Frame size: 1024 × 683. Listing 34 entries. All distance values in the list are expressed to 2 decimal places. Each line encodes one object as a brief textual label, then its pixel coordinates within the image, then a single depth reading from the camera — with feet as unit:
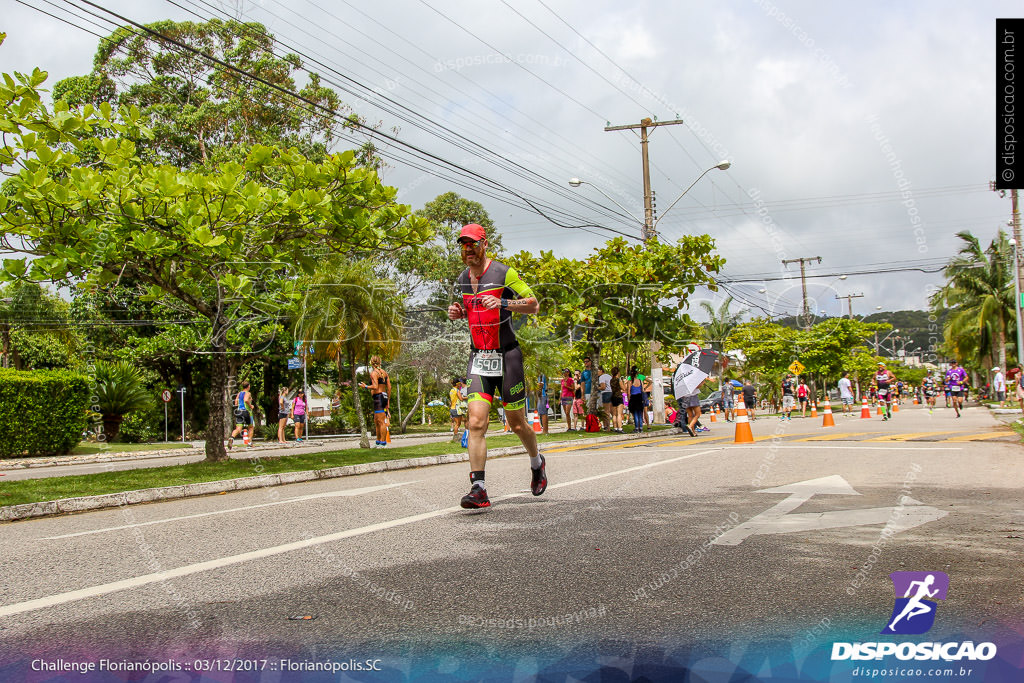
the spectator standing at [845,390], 114.42
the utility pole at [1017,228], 100.89
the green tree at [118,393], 82.99
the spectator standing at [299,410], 79.97
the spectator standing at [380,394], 57.11
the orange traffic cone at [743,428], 50.47
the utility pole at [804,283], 177.27
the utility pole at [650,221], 88.17
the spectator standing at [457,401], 71.03
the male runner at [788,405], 121.86
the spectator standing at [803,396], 119.92
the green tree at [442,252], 132.46
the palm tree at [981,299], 164.35
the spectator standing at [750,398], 111.86
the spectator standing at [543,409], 86.27
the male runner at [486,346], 20.92
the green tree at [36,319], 108.68
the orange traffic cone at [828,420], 72.90
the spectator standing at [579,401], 81.41
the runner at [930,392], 129.76
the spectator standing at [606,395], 74.18
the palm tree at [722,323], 233.35
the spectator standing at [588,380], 75.08
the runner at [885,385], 87.40
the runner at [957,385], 95.55
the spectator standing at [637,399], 71.77
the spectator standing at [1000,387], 124.86
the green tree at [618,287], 72.08
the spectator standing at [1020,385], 69.54
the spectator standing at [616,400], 72.79
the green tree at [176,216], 29.81
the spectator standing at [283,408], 77.71
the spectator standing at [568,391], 78.79
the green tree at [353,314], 91.66
